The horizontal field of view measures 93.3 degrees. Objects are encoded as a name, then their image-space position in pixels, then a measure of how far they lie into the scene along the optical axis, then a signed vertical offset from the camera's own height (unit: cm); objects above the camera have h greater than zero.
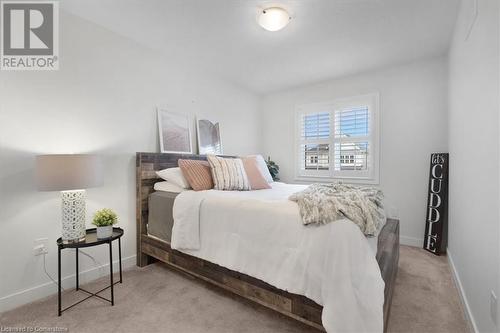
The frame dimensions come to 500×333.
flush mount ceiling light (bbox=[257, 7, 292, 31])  200 +127
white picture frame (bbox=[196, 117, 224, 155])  321 +41
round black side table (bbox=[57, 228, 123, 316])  167 -57
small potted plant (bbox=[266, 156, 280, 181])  421 -7
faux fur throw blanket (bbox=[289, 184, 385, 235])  132 -26
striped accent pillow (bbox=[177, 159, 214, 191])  238 -9
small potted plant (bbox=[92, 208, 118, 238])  184 -45
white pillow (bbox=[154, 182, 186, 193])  239 -23
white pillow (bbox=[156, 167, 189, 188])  240 -11
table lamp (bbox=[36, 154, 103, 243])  163 -10
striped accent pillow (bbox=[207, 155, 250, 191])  249 -11
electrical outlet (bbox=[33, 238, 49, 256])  188 -65
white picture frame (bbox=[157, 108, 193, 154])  276 +41
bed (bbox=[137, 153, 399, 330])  143 -79
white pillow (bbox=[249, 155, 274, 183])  310 -4
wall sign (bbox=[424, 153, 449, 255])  284 -53
